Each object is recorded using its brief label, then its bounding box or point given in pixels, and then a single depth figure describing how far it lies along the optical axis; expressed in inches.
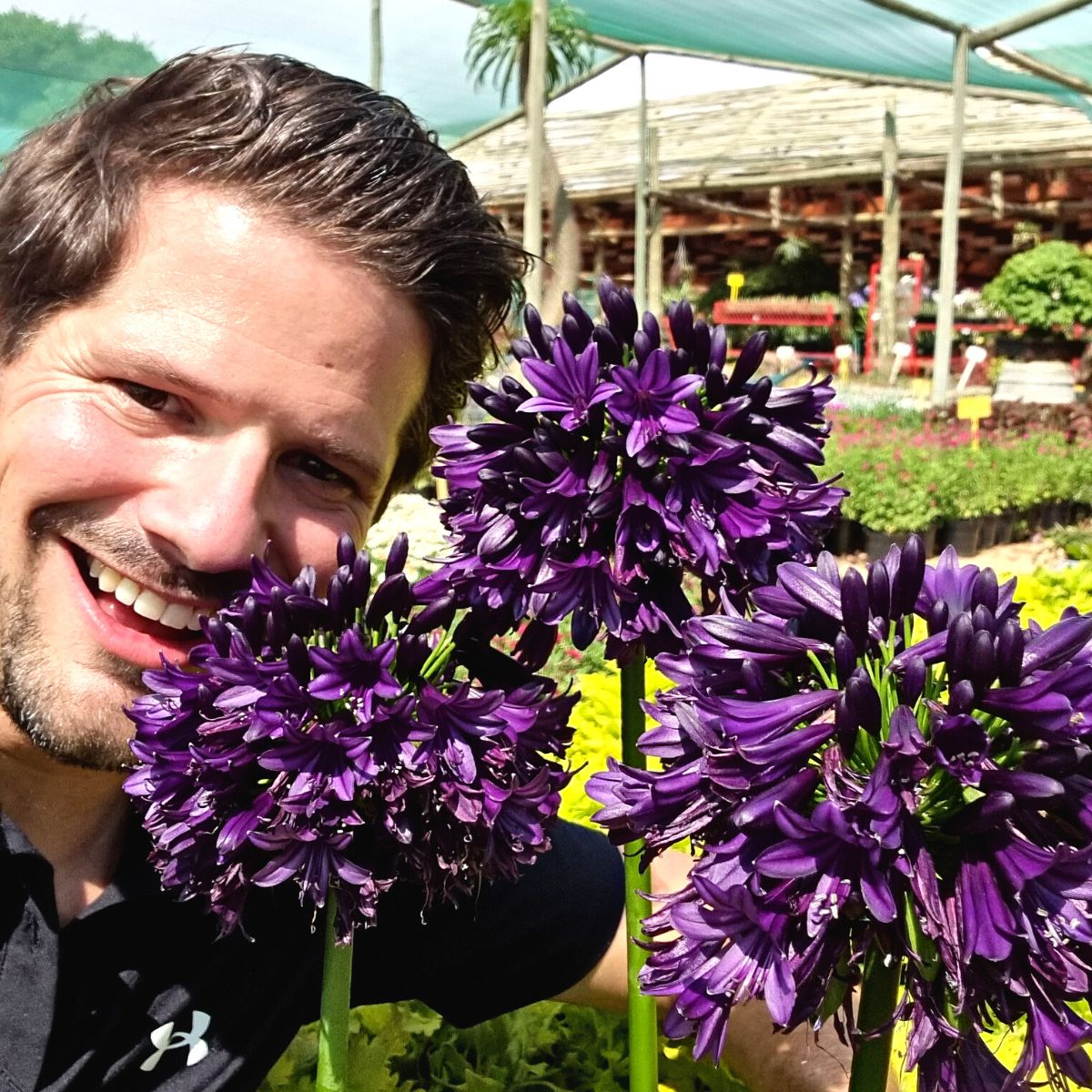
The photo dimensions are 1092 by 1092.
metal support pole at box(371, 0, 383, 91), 317.4
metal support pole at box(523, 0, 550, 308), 336.5
